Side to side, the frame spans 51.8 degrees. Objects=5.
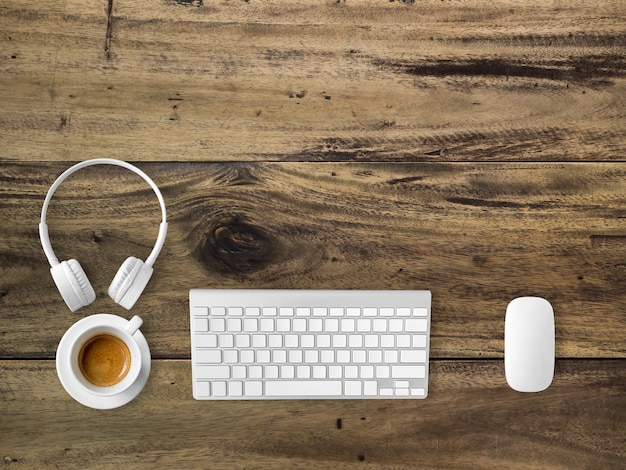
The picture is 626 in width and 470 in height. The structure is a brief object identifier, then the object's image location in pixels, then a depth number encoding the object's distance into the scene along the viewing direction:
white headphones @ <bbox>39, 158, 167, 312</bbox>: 0.93
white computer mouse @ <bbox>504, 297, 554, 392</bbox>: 0.98
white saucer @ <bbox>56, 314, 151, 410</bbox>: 0.98
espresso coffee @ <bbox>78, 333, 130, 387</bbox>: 0.98
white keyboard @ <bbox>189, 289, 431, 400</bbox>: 0.98
